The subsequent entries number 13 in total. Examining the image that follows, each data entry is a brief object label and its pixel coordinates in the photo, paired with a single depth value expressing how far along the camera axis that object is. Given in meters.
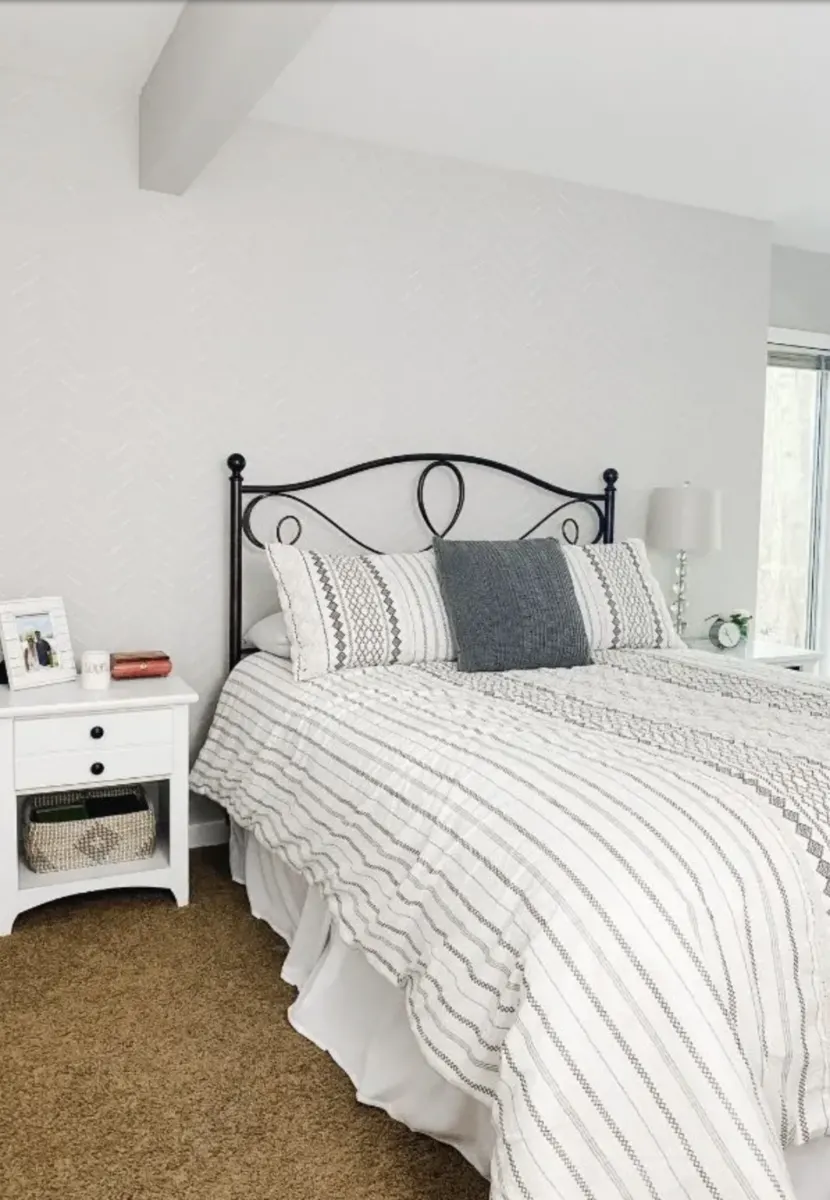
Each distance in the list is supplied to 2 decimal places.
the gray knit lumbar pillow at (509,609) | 2.95
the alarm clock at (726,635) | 3.98
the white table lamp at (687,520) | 3.83
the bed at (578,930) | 1.34
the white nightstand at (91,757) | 2.64
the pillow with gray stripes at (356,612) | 2.88
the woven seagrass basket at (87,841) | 2.77
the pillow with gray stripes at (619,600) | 3.31
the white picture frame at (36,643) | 2.82
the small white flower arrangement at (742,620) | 4.07
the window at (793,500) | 4.75
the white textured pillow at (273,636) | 3.05
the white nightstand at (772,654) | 3.90
